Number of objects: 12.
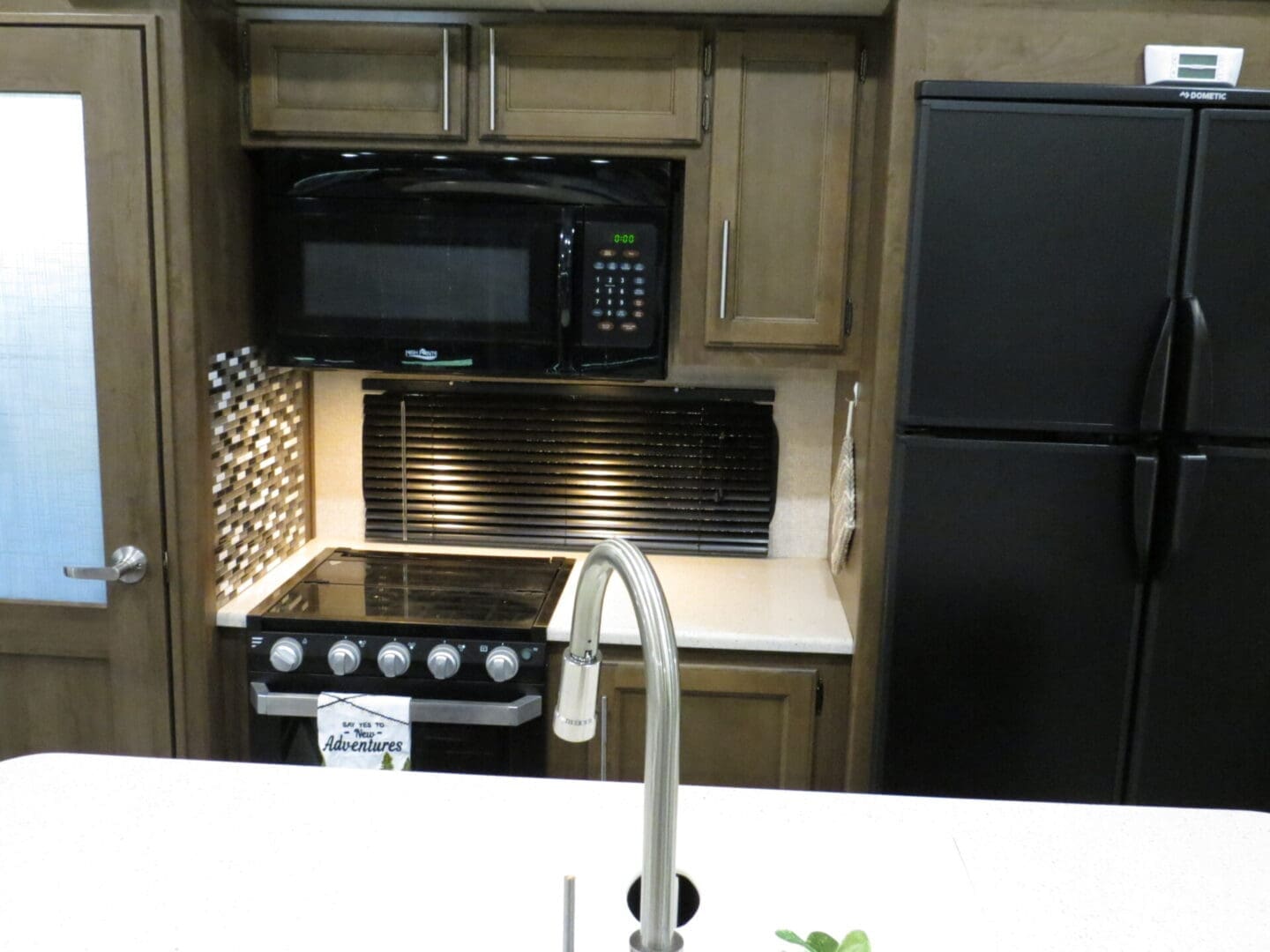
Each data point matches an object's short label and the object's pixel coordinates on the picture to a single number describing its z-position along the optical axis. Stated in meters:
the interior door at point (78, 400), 2.14
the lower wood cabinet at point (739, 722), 2.30
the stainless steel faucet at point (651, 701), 0.83
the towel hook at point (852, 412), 2.41
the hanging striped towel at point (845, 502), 2.34
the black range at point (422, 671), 2.27
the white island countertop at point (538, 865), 1.14
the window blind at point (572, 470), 2.79
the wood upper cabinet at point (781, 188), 2.30
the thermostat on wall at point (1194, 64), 2.01
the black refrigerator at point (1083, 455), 2.02
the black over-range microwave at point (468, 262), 2.38
